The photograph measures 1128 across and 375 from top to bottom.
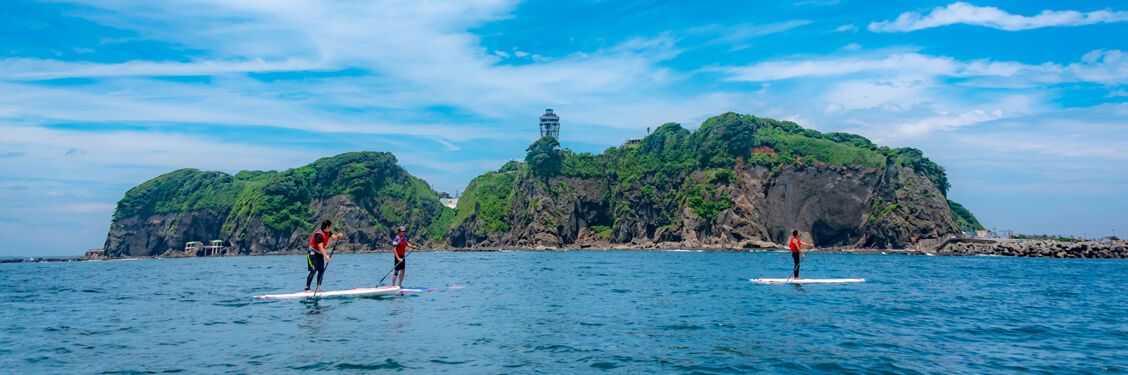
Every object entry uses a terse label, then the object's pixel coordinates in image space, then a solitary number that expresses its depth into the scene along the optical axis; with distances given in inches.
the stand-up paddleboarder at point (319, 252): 857.5
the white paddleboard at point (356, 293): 876.6
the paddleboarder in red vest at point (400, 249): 979.3
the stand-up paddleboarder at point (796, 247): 1107.7
